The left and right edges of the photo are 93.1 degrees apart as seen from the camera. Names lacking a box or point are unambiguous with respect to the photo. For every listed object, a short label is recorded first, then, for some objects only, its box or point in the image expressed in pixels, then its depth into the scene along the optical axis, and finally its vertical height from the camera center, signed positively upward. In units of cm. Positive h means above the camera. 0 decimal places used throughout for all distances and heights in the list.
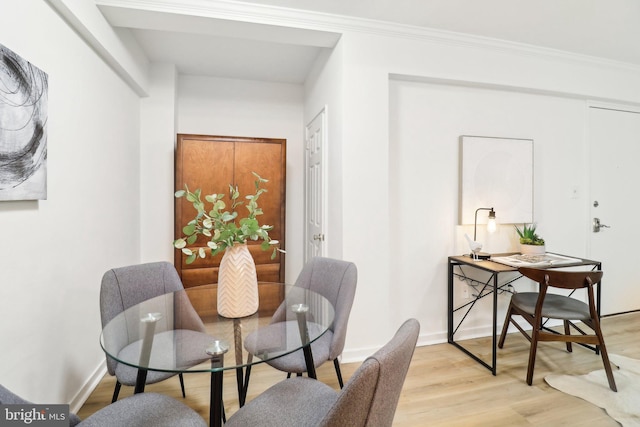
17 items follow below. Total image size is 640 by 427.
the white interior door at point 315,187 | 273 +26
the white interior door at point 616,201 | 312 +12
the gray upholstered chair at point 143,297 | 133 -47
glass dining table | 109 -52
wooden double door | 287 +34
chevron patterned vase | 144 -35
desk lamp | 250 -24
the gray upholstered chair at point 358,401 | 71 -47
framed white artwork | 270 +32
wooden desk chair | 194 -68
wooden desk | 218 -64
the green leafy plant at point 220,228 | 141 -7
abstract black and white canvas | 122 +37
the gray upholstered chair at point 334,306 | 146 -52
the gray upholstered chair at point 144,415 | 103 -71
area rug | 175 -114
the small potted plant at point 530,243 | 260 -26
